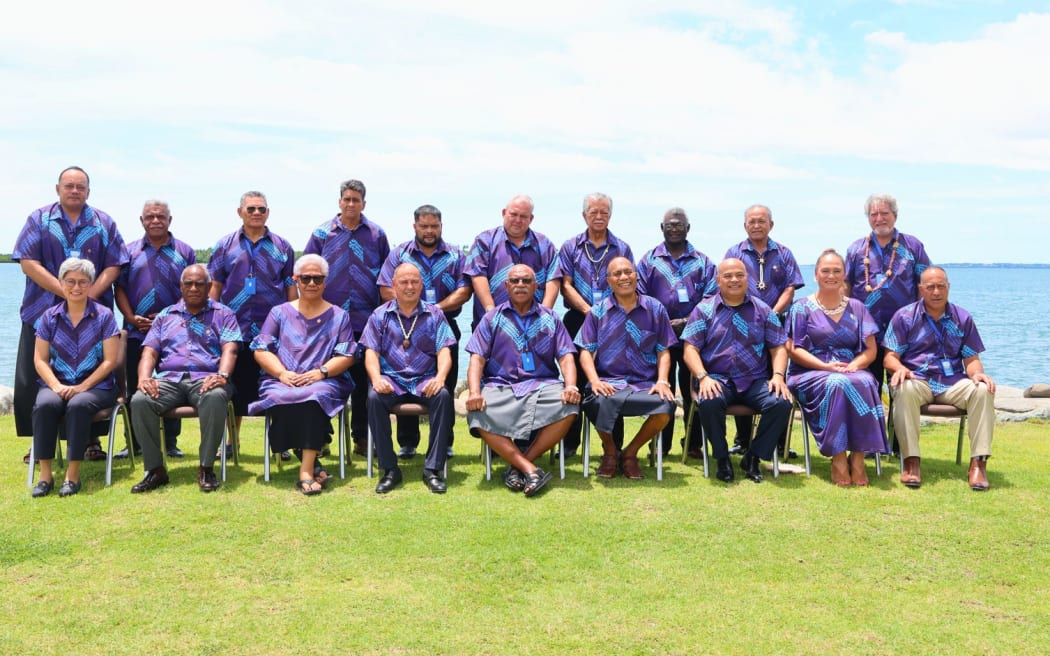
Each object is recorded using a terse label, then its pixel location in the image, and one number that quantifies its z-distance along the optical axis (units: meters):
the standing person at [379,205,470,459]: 6.96
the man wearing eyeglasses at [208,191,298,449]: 6.83
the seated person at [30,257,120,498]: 6.04
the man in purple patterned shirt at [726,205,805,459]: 7.00
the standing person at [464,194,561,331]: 6.99
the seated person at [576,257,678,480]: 6.39
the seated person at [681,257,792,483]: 6.29
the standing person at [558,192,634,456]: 6.98
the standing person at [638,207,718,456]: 6.97
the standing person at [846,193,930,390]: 7.05
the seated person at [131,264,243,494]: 6.06
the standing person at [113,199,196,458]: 6.85
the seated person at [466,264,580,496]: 6.17
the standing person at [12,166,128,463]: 6.54
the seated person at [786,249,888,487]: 6.26
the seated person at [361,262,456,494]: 6.18
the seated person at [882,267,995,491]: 6.32
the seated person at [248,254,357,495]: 6.08
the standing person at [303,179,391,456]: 7.01
